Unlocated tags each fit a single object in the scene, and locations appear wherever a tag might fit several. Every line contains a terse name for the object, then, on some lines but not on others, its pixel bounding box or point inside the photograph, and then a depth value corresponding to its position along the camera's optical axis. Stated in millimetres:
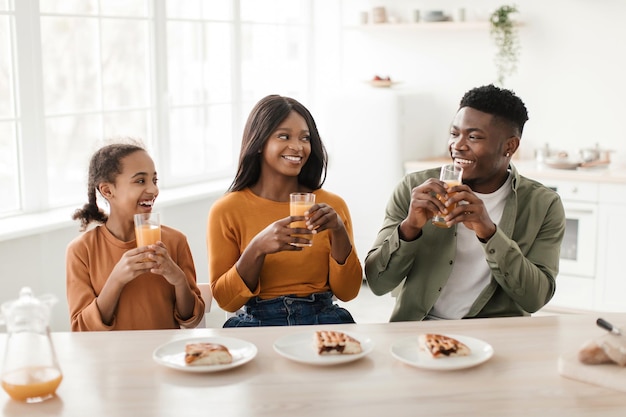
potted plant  5324
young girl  2221
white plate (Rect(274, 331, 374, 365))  1805
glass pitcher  1600
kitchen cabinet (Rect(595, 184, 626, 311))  4688
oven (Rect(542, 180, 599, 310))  4777
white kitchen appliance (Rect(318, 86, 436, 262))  5379
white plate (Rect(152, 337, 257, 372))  1760
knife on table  1827
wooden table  1596
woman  2539
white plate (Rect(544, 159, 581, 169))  4891
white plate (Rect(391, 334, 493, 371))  1780
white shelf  5430
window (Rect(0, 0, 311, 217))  3777
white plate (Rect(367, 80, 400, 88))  5648
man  2510
